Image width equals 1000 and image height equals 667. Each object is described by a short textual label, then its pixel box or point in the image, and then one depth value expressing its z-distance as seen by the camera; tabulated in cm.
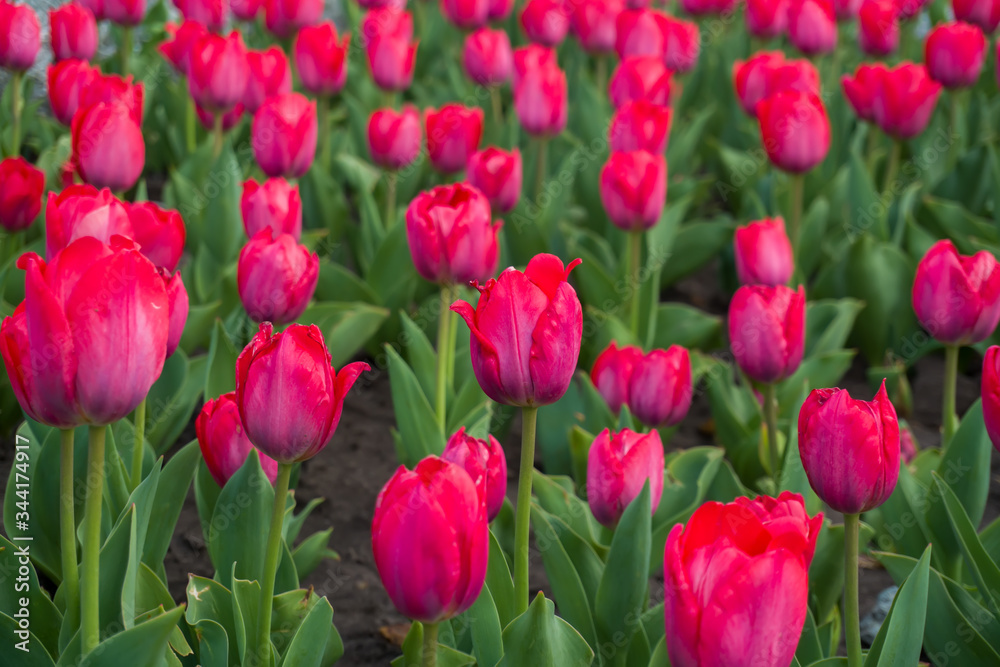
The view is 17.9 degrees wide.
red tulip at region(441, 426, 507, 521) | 165
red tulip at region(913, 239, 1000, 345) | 186
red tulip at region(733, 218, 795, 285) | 204
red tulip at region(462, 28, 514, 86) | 281
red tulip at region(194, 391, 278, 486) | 175
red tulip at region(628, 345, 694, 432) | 192
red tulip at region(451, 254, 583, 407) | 164
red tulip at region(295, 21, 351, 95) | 247
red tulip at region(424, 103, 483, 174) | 220
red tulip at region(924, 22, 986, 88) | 259
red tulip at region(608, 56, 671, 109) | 244
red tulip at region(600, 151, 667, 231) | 207
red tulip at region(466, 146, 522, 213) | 210
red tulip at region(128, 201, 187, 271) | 183
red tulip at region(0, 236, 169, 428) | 157
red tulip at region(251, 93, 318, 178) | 210
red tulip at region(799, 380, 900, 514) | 166
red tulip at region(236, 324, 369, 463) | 161
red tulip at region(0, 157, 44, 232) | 200
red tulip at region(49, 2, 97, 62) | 233
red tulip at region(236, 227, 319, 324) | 185
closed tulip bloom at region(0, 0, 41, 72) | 225
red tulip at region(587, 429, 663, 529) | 178
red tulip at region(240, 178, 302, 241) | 195
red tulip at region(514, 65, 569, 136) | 237
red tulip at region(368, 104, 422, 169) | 223
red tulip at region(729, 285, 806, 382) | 188
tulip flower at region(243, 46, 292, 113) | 229
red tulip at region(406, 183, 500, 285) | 187
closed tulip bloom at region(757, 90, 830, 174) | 221
